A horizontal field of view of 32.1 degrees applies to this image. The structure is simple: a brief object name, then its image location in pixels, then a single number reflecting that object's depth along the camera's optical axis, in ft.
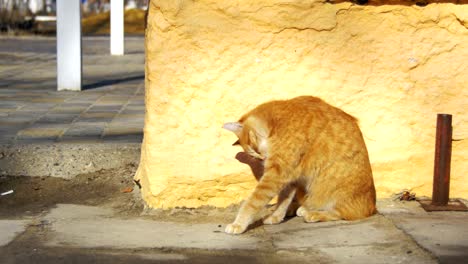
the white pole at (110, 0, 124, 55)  53.42
